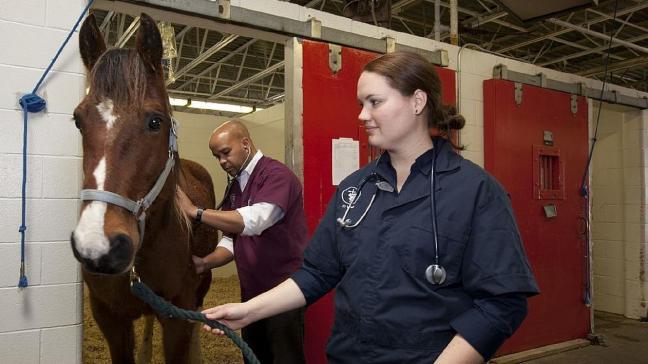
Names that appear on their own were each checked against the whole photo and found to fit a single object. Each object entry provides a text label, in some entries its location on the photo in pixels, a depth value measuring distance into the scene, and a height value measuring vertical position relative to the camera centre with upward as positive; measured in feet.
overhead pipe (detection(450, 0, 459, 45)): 10.48 +3.79
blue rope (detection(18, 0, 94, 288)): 5.70 +0.99
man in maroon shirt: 6.19 -0.62
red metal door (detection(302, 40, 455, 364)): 8.00 +1.17
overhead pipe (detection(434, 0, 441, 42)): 11.81 +4.70
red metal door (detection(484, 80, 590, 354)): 10.43 +0.20
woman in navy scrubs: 3.09 -0.41
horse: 3.60 +0.02
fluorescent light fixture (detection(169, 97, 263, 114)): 28.94 +5.79
